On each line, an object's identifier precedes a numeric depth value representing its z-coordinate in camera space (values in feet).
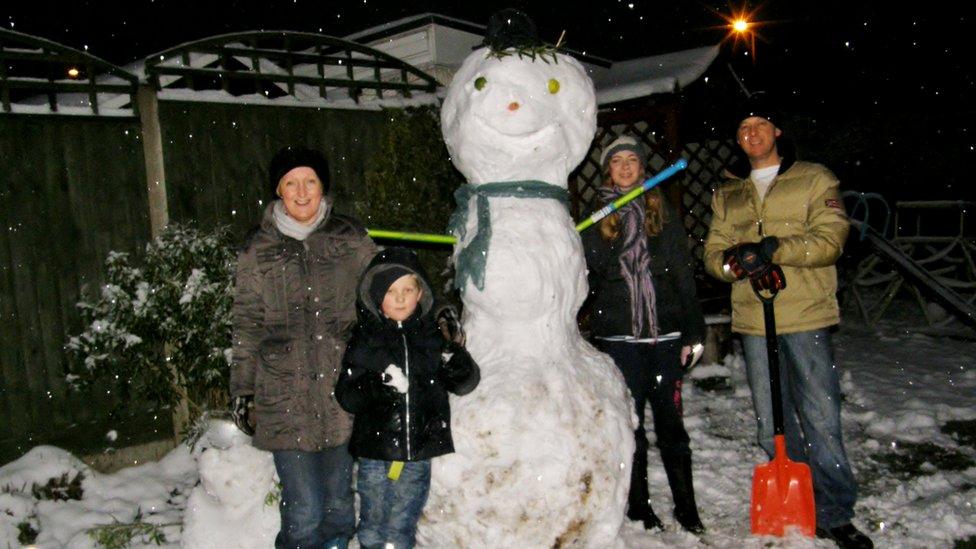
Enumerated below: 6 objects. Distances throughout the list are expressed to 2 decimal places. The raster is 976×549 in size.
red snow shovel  10.87
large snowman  9.20
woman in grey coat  8.86
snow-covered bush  13.17
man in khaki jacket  10.63
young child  8.71
